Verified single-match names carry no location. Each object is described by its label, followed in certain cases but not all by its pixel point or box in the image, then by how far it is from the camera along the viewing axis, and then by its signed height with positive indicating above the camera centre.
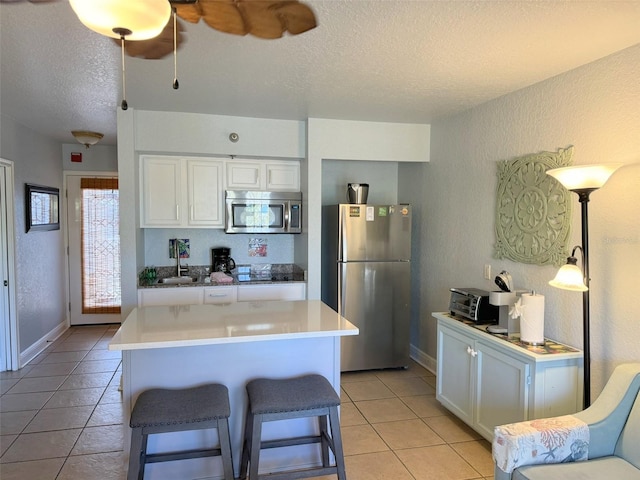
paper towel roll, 2.56 -0.52
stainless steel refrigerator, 4.05 -0.46
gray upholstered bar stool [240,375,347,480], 2.10 -0.88
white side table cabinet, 2.43 -0.91
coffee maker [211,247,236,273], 4.53 -0.31
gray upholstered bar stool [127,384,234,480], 1.98 -0.86
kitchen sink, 4.13 -0.48
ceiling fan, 1.87 +0.98
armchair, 1.86 -0.97
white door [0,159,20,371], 4.01 -0.43
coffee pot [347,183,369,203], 4.18 +0.37
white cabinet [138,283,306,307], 3.82 -0.58
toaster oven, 3.01 -0.55
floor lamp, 2.13 -0.04
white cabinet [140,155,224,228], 4.02 +0.37
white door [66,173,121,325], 5.73 -0.24
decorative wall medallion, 2.71 +0.13
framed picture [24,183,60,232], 4.44 +0.27
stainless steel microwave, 4.21 +0.19
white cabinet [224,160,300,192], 4.23 +0.55
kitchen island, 2.25 -0.72
